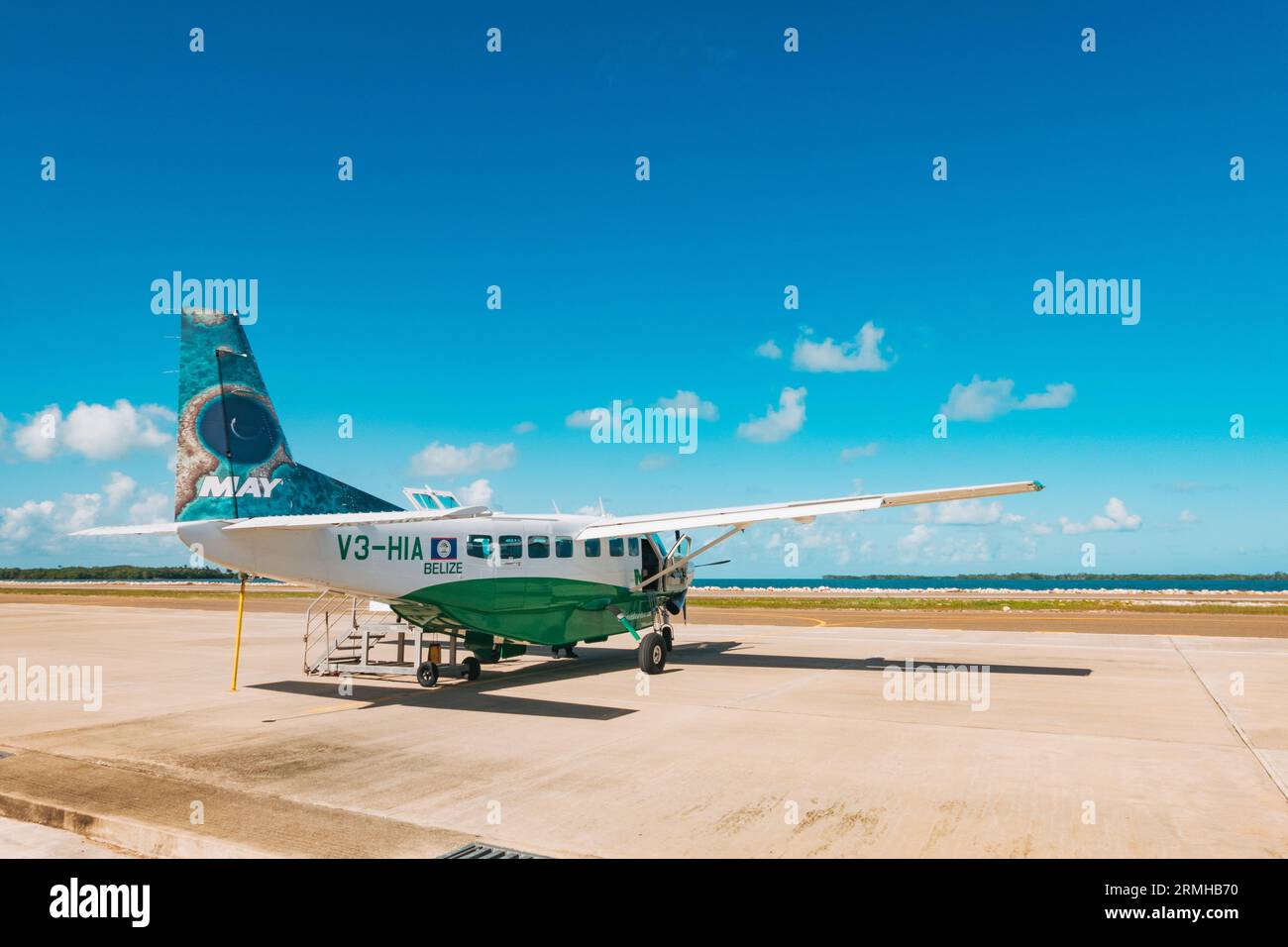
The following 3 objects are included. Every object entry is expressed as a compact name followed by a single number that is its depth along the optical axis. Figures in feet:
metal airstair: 48.42
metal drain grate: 19.74
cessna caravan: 40.19
